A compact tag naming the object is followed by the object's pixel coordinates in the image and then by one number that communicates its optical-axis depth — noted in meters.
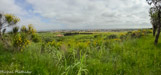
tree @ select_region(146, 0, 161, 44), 6.34
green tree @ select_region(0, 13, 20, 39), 6.39
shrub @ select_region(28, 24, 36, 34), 7.34
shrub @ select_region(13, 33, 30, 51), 4.89
